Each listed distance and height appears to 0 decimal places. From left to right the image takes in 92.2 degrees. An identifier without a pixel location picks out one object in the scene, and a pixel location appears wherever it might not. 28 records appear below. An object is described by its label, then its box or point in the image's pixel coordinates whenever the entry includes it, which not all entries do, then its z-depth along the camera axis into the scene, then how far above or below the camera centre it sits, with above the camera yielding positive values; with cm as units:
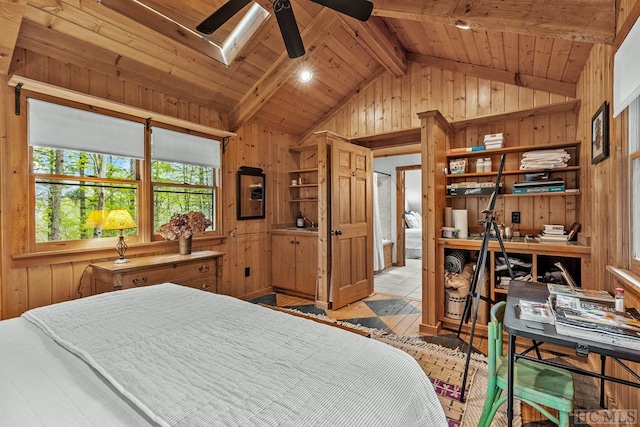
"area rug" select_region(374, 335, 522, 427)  181 -120
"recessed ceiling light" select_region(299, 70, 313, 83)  356 +160
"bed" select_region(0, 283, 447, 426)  75 -48
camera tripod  209 -30
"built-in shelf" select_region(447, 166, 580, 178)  288 +39
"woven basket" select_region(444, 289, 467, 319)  307 -95
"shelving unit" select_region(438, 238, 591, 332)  253 -38
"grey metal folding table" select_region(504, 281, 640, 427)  106 -48
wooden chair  136 -82
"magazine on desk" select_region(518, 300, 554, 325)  133 -46
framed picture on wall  194 +51
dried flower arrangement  304 -13
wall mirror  412 +27
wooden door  372 -15
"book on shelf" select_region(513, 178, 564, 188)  293 +27
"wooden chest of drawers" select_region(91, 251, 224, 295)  249 -52
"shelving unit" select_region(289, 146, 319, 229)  476 +46
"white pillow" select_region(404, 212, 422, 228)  861 -28
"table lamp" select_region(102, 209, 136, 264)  256 -8
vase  314 -32
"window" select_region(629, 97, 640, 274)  163 +15
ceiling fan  170 +114
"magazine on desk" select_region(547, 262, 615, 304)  158 -46
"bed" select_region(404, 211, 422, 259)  724 -77
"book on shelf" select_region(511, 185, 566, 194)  290 +20
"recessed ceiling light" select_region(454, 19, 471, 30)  198 +121
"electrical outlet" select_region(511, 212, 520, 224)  330 -8
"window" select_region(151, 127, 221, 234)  324 +46
